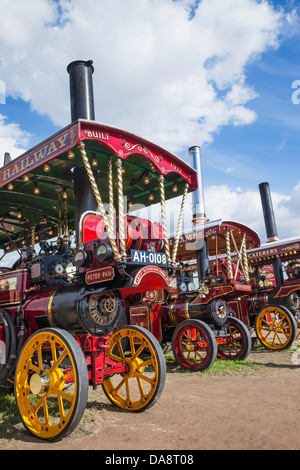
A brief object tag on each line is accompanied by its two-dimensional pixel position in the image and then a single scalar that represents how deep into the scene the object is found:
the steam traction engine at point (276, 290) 7.36
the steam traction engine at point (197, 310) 5.98
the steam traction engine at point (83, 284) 3.04
